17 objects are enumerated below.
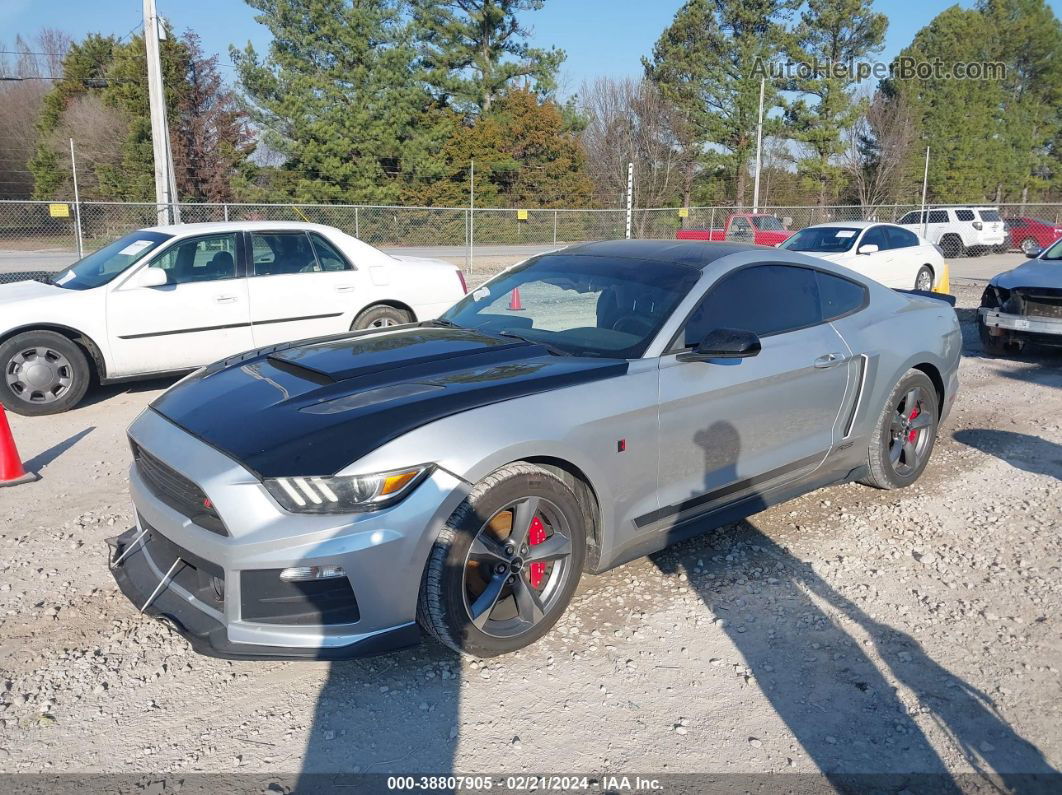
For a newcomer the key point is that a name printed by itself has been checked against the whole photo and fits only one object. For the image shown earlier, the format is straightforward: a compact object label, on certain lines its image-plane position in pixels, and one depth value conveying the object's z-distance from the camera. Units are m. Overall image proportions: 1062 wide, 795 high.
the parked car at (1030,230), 30.03
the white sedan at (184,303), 7.05
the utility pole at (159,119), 15.11
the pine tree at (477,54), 42.16
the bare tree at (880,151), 47.31
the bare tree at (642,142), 45.44
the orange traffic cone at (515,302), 4.59
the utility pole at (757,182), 37.20
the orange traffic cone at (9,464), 5.36
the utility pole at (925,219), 27.82
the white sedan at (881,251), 14.22
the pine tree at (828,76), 46.00
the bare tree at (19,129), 44.84
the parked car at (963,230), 28.92
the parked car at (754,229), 25.48
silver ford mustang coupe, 2.94
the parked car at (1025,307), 8.91
